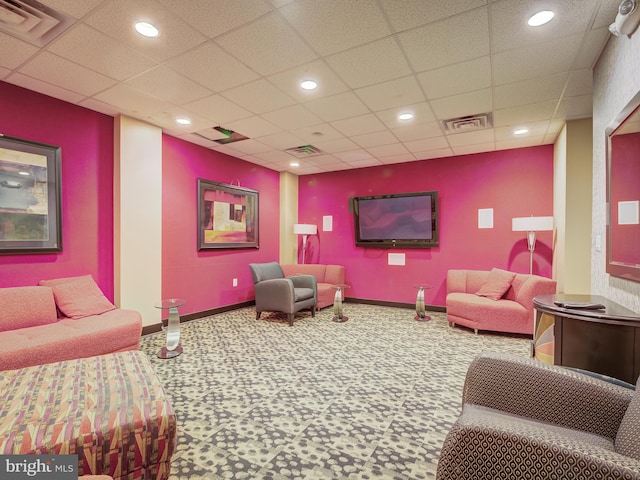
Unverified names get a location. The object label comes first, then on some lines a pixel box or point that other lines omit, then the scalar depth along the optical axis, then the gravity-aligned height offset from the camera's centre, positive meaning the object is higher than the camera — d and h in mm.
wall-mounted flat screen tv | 5723 +373
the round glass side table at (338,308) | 5016 -1129
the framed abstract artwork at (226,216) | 5109 +423
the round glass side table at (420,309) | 5039 -1148
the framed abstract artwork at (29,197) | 3074 +453
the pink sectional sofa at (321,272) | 6168 -655
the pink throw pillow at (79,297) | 3219 -608
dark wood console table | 1677 -578
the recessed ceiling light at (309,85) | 3027 +1539
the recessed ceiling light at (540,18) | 2082 +1515
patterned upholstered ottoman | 1271 -802
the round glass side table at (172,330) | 3414 -1016
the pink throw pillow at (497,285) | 4504 -679
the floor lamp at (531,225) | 4391 +195
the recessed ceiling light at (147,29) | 2238 +1559
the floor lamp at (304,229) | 6441 +218
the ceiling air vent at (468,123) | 3857 +1508
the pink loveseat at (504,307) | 4023 -936
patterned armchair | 905 -675
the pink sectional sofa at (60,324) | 2448 -803
